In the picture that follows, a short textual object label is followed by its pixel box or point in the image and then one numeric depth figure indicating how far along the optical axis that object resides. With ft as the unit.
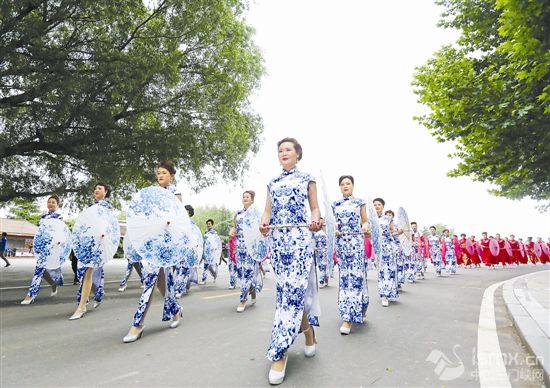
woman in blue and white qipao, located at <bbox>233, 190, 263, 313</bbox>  20.80
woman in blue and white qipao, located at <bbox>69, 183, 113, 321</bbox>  18.11
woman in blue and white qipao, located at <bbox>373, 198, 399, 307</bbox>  22.08
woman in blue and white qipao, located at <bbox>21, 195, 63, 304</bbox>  22.17
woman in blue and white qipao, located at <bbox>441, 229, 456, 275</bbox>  54.39
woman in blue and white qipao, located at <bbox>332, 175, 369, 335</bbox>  15.24
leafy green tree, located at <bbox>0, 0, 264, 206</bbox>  28.43
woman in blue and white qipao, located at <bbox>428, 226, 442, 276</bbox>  51.16
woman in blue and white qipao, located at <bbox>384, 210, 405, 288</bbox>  25.38
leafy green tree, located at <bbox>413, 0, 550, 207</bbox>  12.63
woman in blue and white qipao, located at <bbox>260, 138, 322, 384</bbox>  10.16
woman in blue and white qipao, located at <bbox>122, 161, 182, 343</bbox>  13.83
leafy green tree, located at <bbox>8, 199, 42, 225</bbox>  165.27
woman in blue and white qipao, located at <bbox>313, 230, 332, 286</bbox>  34.30
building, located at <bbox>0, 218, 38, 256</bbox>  134.49
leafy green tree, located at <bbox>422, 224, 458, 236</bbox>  360.69
